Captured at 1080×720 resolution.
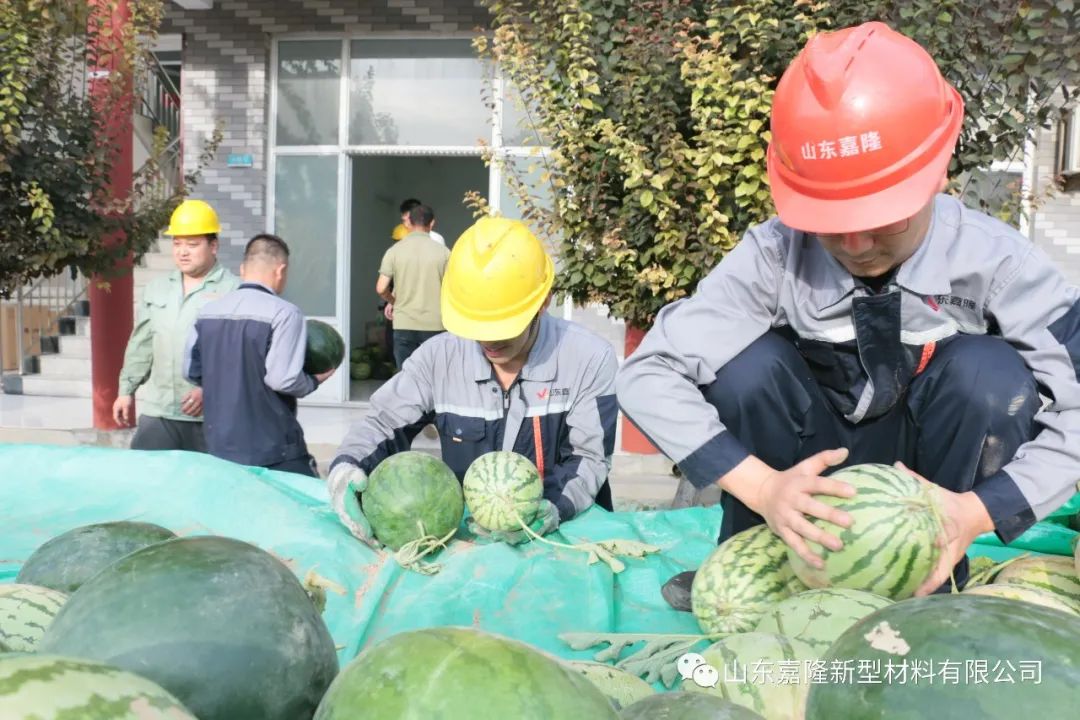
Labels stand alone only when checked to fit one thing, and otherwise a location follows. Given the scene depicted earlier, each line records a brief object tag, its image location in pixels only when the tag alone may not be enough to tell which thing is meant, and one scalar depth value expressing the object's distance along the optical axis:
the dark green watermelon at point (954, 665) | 0.92
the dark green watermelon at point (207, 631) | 1.04
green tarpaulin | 2.56
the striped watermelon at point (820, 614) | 1.61
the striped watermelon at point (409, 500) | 2.99
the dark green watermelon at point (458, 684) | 0.85
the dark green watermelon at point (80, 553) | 1.75
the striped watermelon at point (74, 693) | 0.73
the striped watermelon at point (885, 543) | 1.77
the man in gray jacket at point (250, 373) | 4.42
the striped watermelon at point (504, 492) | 3.09
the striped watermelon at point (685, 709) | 1.02
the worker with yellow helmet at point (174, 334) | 4.88
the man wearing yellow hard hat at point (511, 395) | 3.50
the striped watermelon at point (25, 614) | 1.33
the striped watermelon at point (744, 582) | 2.05
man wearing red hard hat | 2.06
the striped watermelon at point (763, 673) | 1.41
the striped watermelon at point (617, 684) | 1.37
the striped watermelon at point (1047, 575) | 2.13
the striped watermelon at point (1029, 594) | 1.92
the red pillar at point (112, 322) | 7.50
